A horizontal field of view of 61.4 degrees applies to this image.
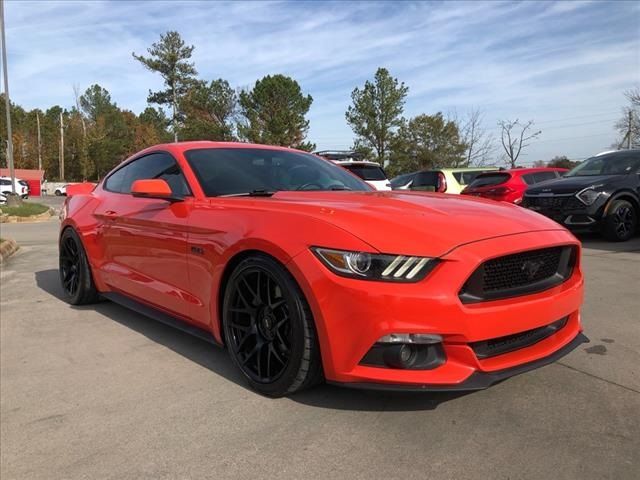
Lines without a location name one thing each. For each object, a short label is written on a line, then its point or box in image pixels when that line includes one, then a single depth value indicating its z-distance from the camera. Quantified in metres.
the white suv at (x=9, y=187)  32.43
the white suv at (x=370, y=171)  12.35
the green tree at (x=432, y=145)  47.69
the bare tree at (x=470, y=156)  47.94
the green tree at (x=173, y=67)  51.66
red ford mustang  2.38
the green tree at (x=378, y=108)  44.31
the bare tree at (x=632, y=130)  41.27
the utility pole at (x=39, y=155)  66.96
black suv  8.38
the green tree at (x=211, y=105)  50.88
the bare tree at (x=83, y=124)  66.43
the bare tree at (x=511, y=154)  42.81
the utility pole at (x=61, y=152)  66.62
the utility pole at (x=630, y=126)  41.03
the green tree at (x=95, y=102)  86.19
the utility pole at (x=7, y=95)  19.57
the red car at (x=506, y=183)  11.08
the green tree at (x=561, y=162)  43.09
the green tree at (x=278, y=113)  43.97
